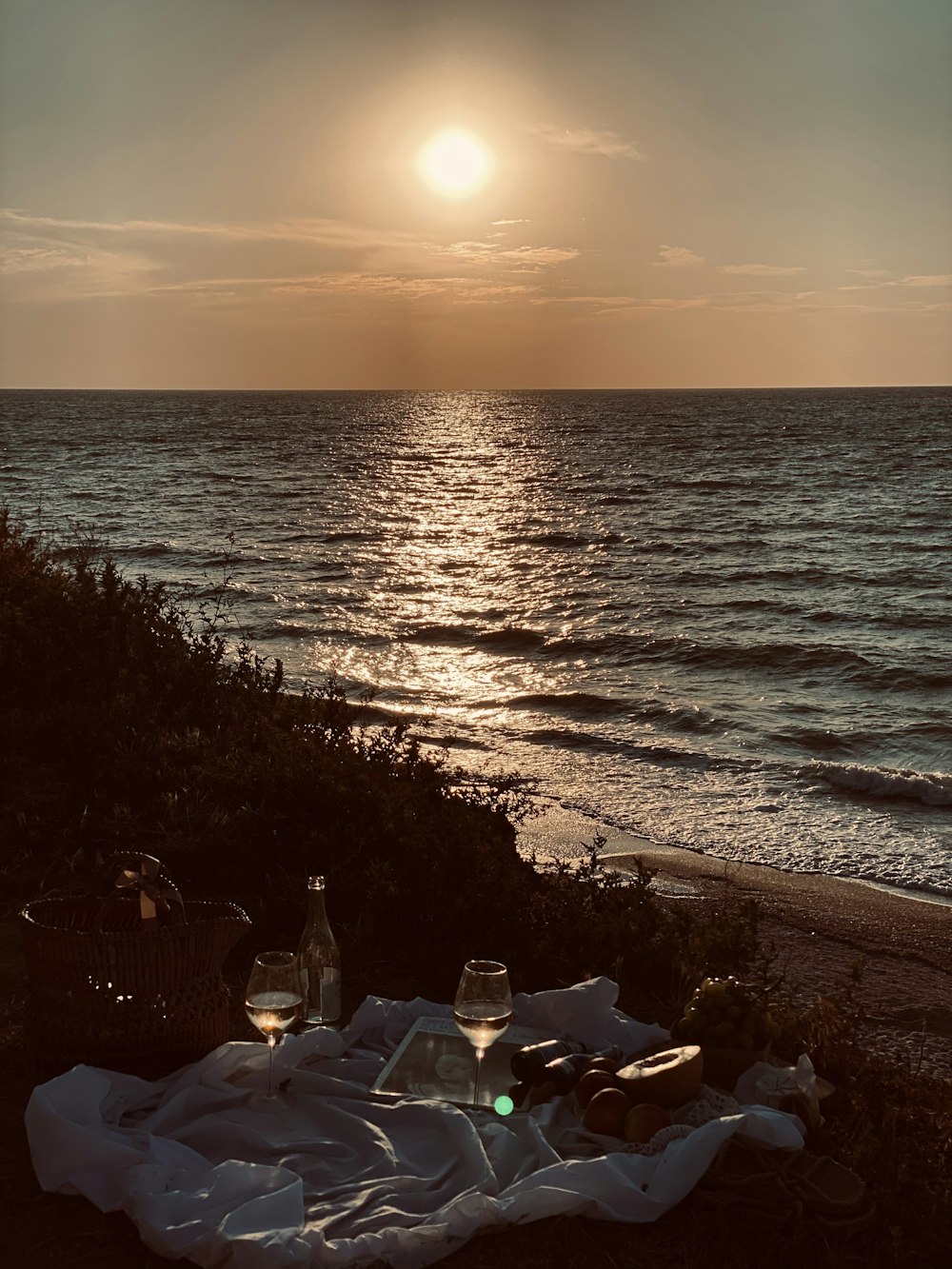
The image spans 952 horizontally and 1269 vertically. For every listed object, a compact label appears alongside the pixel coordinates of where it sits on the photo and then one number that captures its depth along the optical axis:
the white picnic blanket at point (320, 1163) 3.75
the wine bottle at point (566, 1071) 4.55
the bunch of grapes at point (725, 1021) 4.69
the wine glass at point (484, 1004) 4.22
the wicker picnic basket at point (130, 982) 4.66
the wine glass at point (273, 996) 4.29
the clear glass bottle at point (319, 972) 5.14
